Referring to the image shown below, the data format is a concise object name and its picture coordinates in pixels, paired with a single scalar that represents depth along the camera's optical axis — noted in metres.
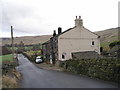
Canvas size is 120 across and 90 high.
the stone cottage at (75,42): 37.12
